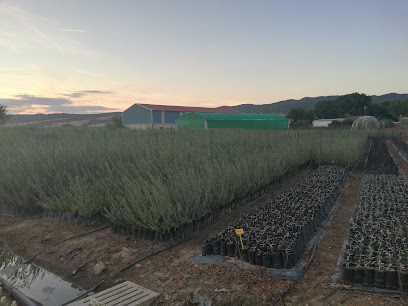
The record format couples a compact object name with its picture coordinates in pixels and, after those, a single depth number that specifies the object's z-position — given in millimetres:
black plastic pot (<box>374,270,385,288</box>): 2973
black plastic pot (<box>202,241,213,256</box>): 3852
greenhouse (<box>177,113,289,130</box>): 28127
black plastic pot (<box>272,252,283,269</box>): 3395
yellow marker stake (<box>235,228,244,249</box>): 3354
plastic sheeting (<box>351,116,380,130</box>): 35091
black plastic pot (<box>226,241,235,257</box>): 3734
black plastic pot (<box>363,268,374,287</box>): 3027
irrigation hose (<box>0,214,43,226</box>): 5641
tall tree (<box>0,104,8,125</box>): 34656
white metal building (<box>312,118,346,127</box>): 51188
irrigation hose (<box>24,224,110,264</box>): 4163
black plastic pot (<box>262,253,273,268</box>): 3430
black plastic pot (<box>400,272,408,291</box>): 2902
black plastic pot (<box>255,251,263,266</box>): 3471
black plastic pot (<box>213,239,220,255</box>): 3830
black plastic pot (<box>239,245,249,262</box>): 3578
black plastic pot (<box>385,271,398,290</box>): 2943
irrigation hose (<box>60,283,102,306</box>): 3097
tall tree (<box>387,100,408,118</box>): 52809
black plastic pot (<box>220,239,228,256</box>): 3775
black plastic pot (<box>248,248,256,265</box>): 3523
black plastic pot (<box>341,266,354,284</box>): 3096
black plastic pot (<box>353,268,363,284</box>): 3066
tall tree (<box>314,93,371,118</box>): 60281
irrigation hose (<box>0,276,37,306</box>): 3028
